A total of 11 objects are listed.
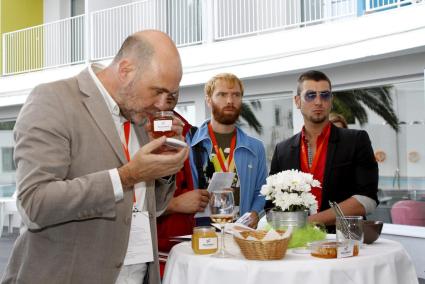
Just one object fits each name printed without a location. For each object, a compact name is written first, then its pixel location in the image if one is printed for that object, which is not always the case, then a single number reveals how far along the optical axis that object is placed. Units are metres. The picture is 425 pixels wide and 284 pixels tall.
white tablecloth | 2.03
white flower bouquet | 2.51
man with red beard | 3.52
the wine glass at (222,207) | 2.36
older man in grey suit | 1.65
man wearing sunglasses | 3.29
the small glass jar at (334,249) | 2.12
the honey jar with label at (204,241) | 2.28
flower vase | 2.51
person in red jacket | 2.84
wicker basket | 2.08
